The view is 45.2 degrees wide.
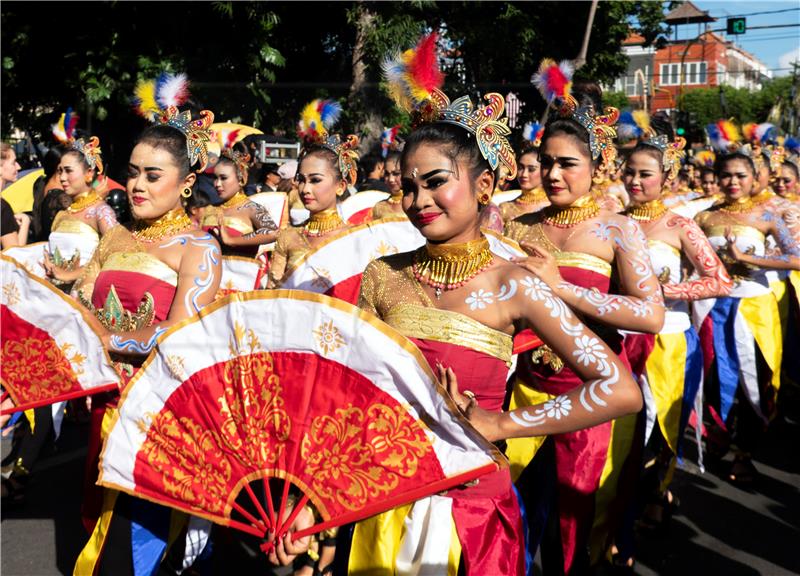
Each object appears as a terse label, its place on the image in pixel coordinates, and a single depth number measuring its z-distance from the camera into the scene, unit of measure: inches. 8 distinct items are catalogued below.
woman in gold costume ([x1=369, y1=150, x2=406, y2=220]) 338.3
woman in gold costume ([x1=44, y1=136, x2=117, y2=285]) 277.0
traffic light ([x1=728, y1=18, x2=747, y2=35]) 1033.5
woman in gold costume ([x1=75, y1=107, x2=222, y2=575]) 147.5
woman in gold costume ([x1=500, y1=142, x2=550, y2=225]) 298.8
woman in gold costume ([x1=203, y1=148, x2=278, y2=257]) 308.7
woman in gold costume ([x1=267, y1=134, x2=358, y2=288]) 245.8
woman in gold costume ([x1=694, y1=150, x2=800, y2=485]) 263.3
